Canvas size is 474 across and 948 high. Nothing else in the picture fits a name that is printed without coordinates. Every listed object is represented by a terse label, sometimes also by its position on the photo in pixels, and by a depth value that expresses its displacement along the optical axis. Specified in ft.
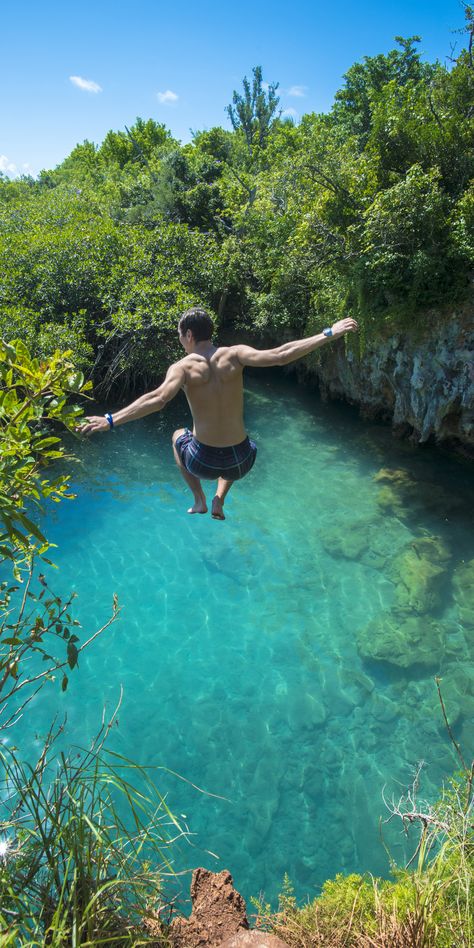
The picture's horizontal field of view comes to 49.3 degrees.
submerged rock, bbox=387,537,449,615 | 28.58
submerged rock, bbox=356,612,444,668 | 25.57
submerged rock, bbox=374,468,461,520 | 35.99
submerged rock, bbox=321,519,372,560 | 32.48
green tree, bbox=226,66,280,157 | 88.63
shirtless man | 12.14
